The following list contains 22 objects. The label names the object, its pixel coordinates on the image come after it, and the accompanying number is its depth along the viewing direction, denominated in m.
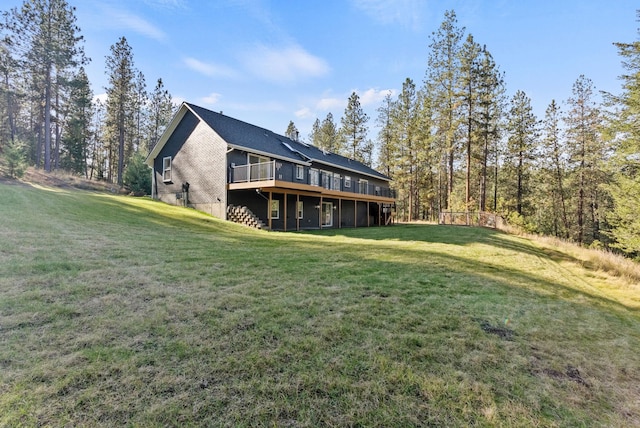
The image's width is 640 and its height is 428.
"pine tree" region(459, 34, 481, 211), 22.31
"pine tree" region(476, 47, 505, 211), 23.34
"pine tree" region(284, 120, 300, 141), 41.03
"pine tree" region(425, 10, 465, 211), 23.45
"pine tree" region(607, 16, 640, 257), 13.91
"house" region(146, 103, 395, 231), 14.44
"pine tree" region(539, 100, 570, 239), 26.77
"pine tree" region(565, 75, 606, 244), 24.06
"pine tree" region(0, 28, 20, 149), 20.86
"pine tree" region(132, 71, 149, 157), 31.38
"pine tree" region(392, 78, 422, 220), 29.85
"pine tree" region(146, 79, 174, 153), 33.14
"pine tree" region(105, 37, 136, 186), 26.70
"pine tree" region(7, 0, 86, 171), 20.34
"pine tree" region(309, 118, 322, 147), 40.72
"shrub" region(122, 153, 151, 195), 21.44
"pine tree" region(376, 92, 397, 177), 32.19
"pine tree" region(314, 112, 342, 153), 37.62
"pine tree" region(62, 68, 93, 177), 27.05
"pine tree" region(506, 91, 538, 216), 27.78
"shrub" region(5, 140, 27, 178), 16.23
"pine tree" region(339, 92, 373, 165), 33.69
